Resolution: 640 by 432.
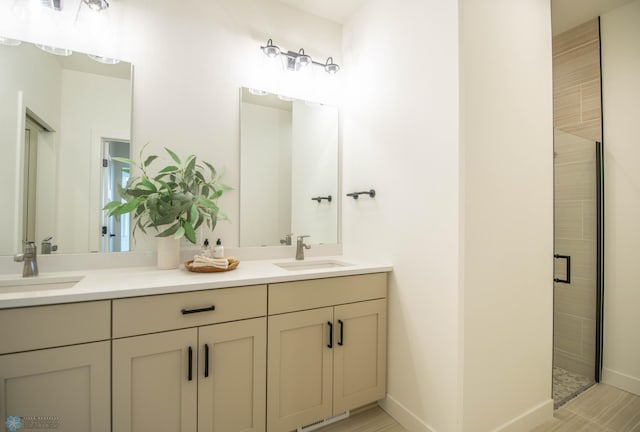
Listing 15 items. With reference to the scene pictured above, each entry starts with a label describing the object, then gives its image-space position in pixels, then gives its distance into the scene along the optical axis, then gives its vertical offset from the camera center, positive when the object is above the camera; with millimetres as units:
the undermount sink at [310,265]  1951 -322
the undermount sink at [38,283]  1304 -311
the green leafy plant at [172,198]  1523 +110
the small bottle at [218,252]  1678 -197
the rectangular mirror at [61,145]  1420 +381
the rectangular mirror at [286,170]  2006 +366
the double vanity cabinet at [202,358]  1047 -615
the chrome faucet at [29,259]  1354 -197
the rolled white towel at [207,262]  1510 -236
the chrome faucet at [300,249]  2057 -217
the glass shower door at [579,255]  2131 -264
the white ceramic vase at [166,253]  1607 -196
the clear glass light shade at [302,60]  2090 +1156
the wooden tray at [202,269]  1491 -264
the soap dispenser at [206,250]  1651 -192
